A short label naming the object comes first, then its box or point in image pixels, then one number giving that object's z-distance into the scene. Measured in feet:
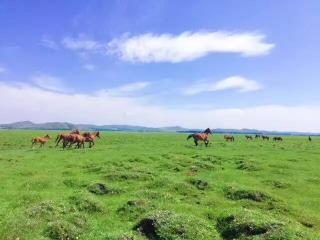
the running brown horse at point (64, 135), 96.53
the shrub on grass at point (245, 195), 40.82
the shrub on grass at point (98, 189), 43.38
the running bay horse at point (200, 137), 108.55
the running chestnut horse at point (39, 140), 105.13
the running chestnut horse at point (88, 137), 100.81
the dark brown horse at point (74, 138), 94.85
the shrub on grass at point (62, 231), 29.20
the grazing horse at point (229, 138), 162.63
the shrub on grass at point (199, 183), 45.81
